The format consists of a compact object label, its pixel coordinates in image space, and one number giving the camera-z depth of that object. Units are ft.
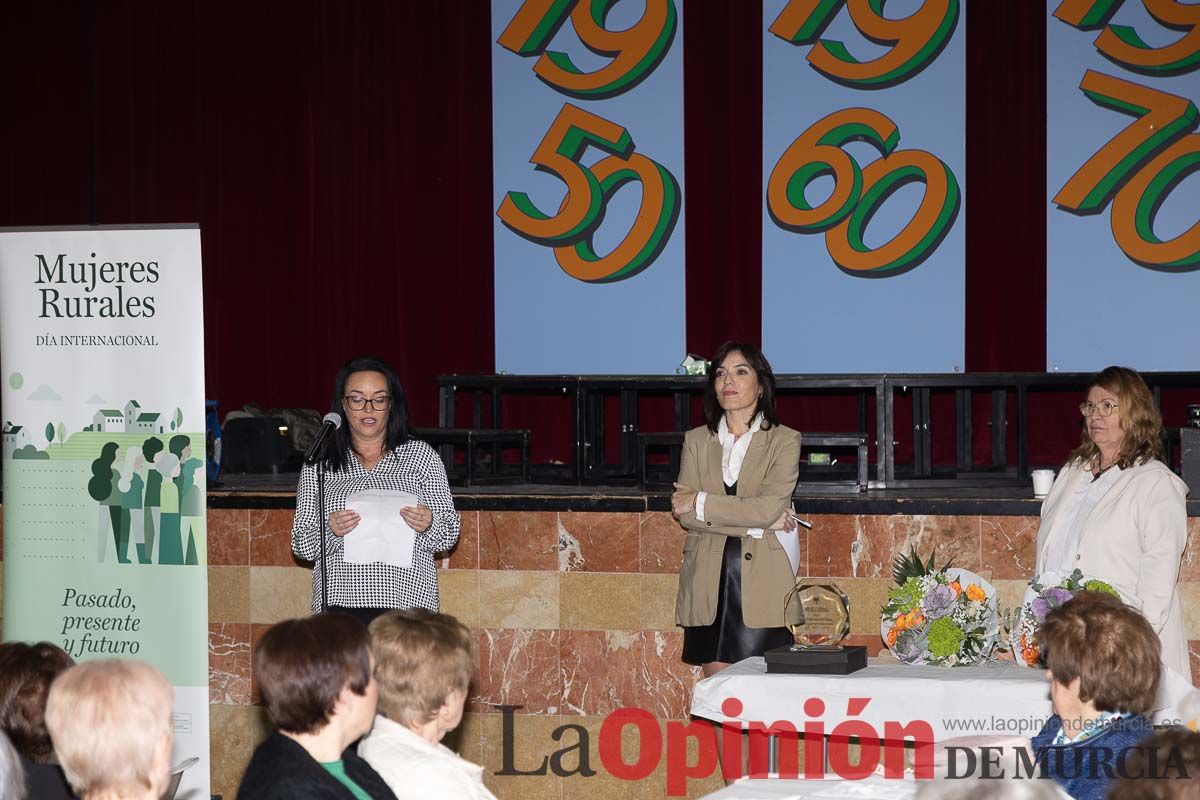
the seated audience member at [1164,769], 5.75
